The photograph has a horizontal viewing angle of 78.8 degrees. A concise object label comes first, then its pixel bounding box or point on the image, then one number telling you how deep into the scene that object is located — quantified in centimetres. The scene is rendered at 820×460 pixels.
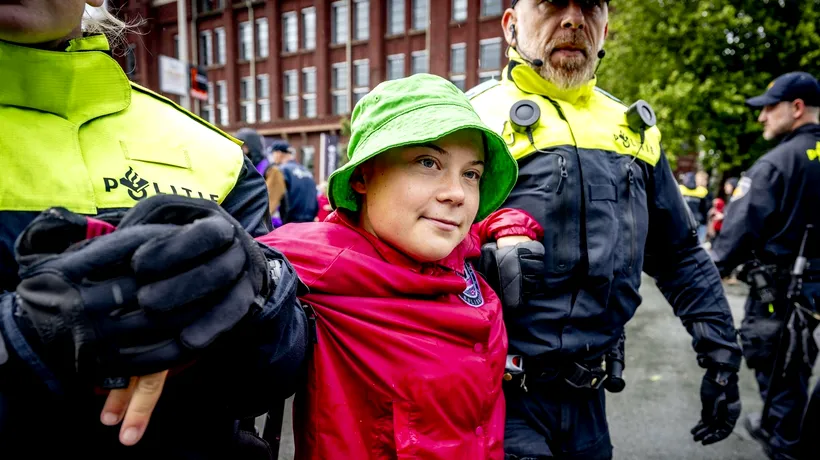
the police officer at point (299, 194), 629
